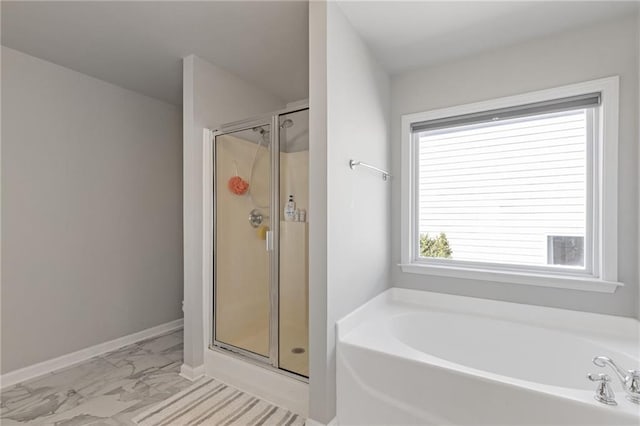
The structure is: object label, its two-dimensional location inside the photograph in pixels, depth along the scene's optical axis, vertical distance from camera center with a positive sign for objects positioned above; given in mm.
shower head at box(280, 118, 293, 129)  2152 +603
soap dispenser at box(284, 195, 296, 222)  2184 -14
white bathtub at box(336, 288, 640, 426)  1283 -811
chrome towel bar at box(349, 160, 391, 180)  1922 +289
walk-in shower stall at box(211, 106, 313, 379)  2164 -230
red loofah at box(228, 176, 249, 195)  2442 +192
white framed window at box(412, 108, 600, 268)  1990 +200
